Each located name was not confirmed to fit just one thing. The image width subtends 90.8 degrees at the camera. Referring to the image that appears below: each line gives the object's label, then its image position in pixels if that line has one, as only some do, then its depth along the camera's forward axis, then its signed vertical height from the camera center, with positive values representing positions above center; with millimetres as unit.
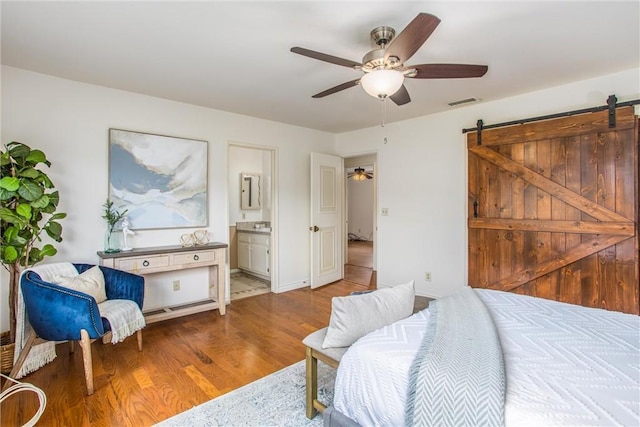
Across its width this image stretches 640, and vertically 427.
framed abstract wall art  3178 +397
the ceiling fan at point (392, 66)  1692 +910
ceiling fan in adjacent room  7777 +1032
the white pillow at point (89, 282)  2346 -511
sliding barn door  2693 +41
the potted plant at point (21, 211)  2193 +34
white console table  2940 -482
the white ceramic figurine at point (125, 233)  3117 -172
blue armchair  2076 -669
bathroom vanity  4832 -535
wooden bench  1699 -843
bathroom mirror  5762 +459
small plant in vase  3041 -102
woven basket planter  2268 -1020
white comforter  991 -587
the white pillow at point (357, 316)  1628 -537
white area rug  1789 -1165
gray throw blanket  1046 -595
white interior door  4691 -64
